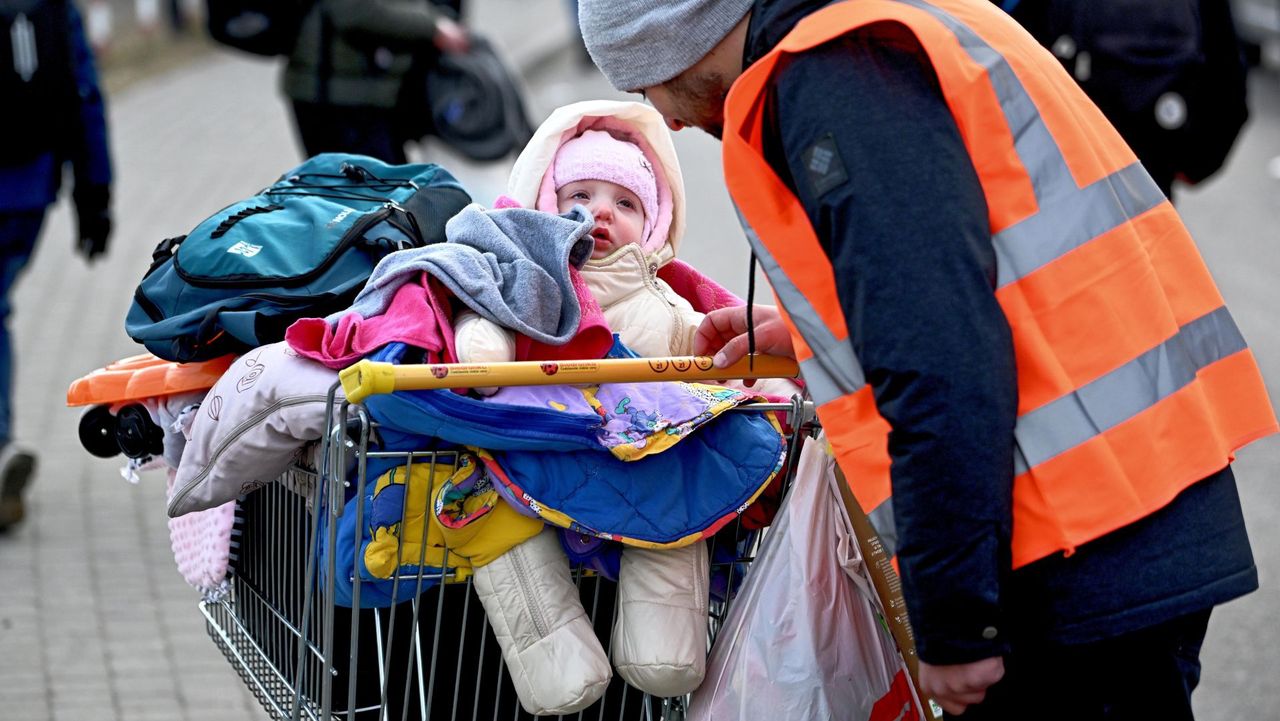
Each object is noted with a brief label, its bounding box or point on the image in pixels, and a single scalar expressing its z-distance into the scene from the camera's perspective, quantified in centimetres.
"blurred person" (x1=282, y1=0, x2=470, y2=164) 1298
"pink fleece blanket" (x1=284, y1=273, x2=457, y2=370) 574
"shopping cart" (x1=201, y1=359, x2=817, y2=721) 550
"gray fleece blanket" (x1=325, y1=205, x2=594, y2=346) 586
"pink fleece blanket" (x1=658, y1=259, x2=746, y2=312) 748
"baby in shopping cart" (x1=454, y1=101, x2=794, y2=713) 581
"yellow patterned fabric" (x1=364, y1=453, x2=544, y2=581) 570
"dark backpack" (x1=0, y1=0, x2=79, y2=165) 1152
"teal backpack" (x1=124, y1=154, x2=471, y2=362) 623
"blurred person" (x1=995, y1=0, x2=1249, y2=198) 1071
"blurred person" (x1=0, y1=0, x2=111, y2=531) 1157
